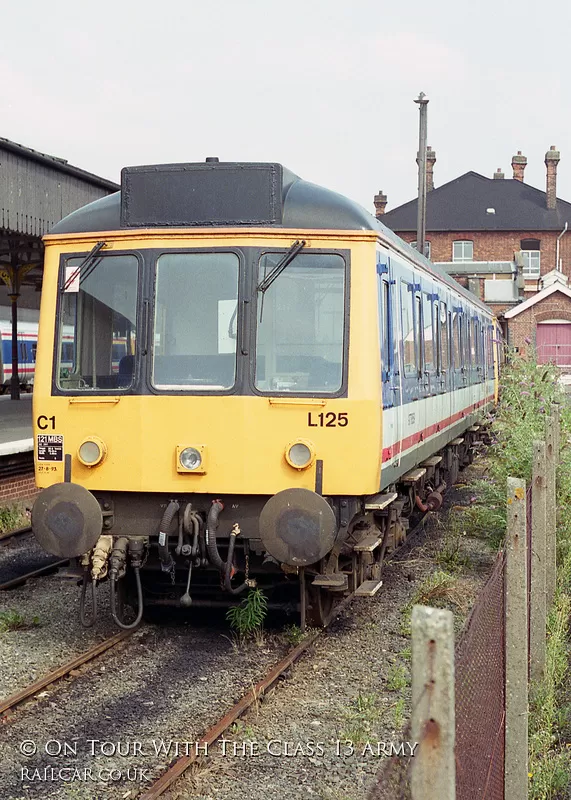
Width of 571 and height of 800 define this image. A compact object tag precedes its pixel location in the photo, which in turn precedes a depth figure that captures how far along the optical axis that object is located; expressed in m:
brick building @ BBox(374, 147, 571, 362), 62.12
